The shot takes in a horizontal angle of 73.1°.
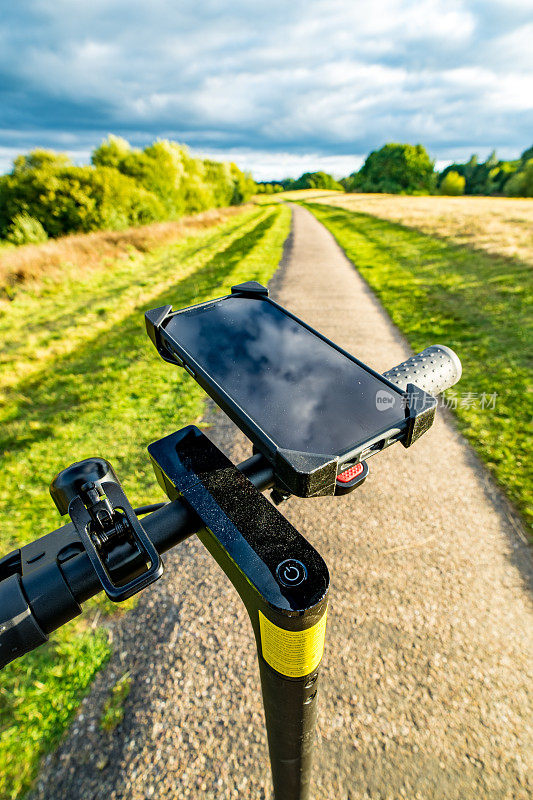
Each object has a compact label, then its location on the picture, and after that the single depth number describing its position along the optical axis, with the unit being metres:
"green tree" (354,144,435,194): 67.75
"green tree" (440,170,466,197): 68.50
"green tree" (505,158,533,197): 52.59
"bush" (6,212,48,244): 21.08
